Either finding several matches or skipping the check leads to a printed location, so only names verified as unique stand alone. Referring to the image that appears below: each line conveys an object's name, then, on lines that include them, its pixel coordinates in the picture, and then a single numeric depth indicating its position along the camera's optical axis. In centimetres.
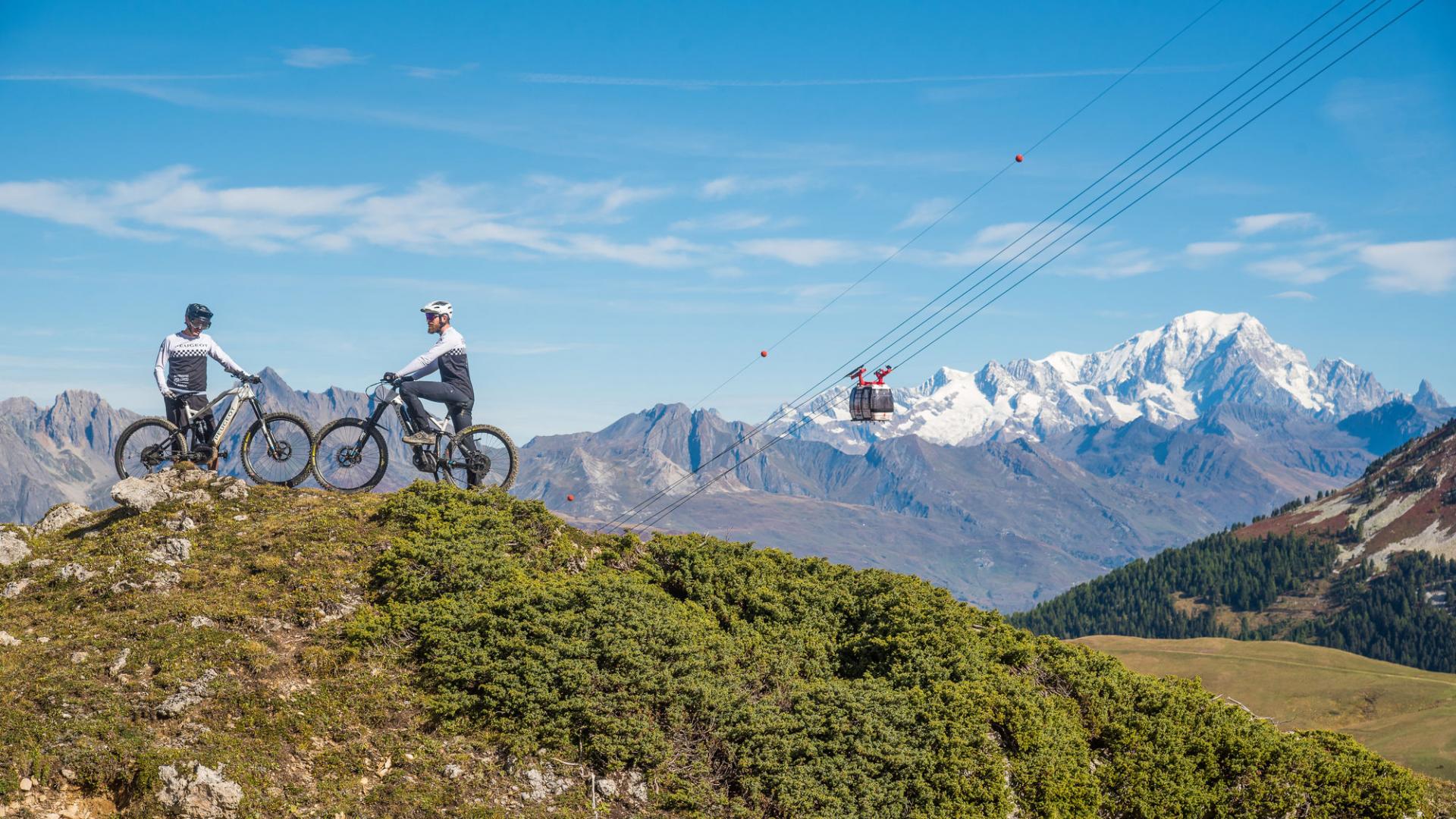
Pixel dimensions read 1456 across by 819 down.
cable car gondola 4231
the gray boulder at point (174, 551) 2441
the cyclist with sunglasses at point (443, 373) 2648
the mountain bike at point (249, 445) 2830
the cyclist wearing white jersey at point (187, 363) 2731
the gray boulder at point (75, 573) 2345
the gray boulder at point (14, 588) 2330
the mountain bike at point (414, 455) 2741
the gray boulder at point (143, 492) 2644
